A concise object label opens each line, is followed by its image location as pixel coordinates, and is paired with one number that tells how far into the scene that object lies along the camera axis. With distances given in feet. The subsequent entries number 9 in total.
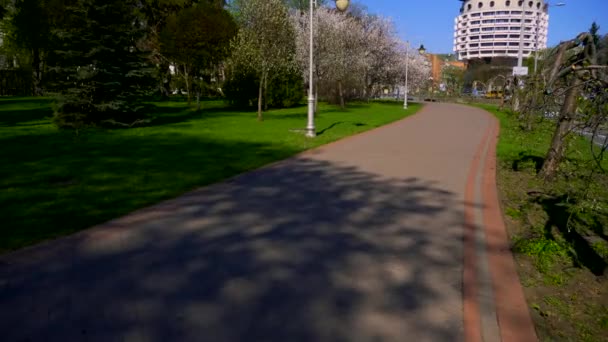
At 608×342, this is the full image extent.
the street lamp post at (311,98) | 50.24
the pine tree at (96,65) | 55.01
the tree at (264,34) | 68.03
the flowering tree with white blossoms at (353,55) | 98.02
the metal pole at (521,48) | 97.15
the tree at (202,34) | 90.27
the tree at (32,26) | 138.92
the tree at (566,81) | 23.07
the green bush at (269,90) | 102.63
